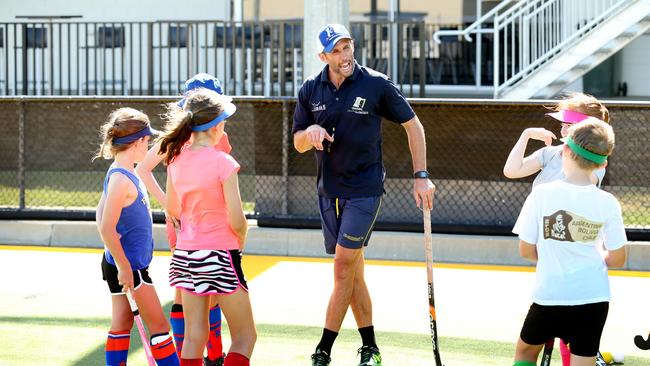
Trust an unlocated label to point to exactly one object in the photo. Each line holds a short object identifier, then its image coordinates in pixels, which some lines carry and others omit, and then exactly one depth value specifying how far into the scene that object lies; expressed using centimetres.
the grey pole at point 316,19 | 2281
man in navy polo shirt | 1268
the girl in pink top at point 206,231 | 1042
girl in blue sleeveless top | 1098
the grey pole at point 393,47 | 3157
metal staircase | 3008
